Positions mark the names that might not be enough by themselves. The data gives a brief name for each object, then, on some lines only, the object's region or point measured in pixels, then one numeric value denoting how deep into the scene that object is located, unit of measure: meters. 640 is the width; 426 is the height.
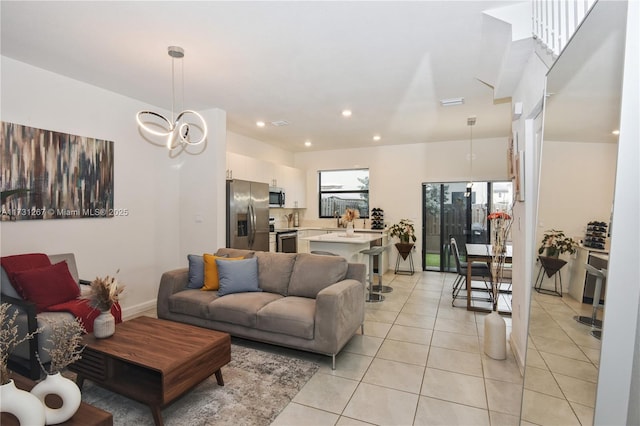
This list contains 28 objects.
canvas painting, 2.99
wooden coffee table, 1.97
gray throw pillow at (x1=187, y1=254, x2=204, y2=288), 3.56
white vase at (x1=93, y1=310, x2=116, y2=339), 2.31
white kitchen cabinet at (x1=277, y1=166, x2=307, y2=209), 6.77
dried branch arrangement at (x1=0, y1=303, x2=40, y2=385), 1.31
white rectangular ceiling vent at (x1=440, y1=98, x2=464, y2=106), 4.08
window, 7.42
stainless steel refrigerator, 4.81
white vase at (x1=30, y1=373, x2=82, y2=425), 1.45
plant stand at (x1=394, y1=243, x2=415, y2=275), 6.51
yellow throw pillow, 3.50
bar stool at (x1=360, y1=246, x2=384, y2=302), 4.63
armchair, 2.41
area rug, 2.07
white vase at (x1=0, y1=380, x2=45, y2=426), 1.27
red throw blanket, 2.71
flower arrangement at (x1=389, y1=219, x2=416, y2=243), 6.59
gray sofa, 2.72
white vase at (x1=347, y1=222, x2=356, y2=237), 5.21
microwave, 6.38
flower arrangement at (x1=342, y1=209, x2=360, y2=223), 5.46
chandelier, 4.38
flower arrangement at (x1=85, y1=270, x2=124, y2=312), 2.26
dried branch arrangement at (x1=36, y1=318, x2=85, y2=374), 1.47
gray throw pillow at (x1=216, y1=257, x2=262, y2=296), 3.37
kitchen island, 4.80
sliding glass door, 6.44
